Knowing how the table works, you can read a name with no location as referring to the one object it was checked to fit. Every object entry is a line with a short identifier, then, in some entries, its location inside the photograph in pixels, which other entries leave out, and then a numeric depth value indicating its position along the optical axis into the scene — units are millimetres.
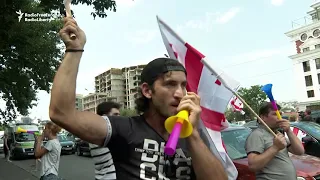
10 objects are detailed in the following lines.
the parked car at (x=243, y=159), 3232
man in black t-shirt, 1175
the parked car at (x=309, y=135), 5183
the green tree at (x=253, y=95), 44697
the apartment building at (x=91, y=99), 94840
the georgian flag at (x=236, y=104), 3741
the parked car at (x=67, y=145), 16781
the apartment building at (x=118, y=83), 93370
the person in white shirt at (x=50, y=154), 3816
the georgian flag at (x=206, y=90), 1669
